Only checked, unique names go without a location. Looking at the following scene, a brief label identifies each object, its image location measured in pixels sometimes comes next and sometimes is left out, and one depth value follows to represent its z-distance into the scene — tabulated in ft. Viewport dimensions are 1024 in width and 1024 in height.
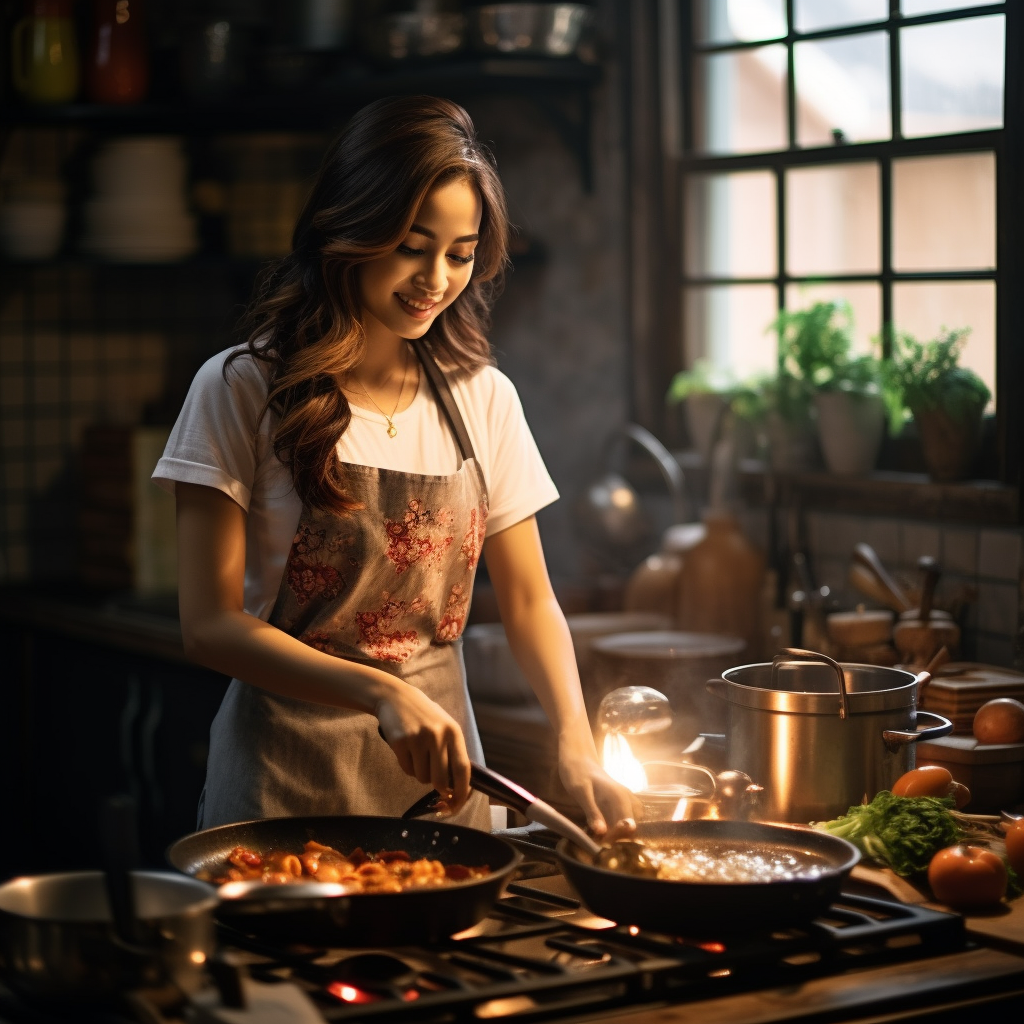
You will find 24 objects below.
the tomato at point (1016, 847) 8.27
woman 8.62
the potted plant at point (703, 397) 14.17
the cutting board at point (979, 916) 7.73
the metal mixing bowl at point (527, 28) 14.21
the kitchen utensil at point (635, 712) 9.34
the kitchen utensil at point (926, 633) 10.91
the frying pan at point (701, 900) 7.23
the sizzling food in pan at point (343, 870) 7.50
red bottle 15.45
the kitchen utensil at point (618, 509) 14.10
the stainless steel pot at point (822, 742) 8.74
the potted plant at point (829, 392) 13.06
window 12.57
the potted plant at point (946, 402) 12.39
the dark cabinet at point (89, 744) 14.58
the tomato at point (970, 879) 8.01
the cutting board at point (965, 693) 10.02
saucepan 6.73
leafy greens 8.32
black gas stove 6.76
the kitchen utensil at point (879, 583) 11.52
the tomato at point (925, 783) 8.78
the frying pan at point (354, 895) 6.99
